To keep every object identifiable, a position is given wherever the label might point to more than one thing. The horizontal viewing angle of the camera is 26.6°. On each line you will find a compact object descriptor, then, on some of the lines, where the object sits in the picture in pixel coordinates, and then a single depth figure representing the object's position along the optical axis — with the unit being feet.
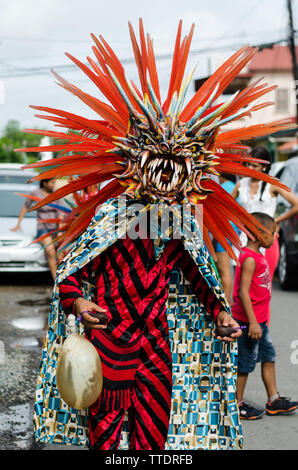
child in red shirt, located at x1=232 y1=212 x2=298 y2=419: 14.14
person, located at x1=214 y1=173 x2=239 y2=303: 20.38
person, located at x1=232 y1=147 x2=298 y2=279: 19.58
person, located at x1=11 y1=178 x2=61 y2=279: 24.11
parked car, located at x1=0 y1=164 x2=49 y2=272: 33.17
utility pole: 64.64
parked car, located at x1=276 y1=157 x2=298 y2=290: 30.01
